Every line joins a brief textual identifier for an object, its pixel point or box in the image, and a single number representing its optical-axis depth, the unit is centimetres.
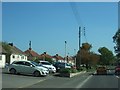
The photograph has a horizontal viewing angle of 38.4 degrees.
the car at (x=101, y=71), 2747
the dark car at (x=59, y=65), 2723
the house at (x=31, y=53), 5520
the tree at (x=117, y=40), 5222
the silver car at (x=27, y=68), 1817
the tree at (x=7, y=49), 3837
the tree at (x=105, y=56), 7725
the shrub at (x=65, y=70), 2057
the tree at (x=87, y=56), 4627
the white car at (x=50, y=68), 2321
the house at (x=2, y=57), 3548
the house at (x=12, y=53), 3877
